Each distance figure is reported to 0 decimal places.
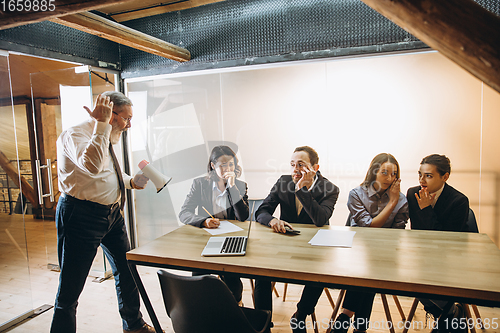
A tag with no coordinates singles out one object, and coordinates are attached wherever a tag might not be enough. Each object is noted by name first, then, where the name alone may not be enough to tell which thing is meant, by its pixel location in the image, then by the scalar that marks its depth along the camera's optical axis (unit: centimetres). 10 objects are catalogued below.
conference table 157
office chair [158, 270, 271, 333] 156
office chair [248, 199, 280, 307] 311
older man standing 231
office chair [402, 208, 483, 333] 227
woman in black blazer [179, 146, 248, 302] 301
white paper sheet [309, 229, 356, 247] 218
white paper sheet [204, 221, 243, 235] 255
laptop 206
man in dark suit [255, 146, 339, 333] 241
